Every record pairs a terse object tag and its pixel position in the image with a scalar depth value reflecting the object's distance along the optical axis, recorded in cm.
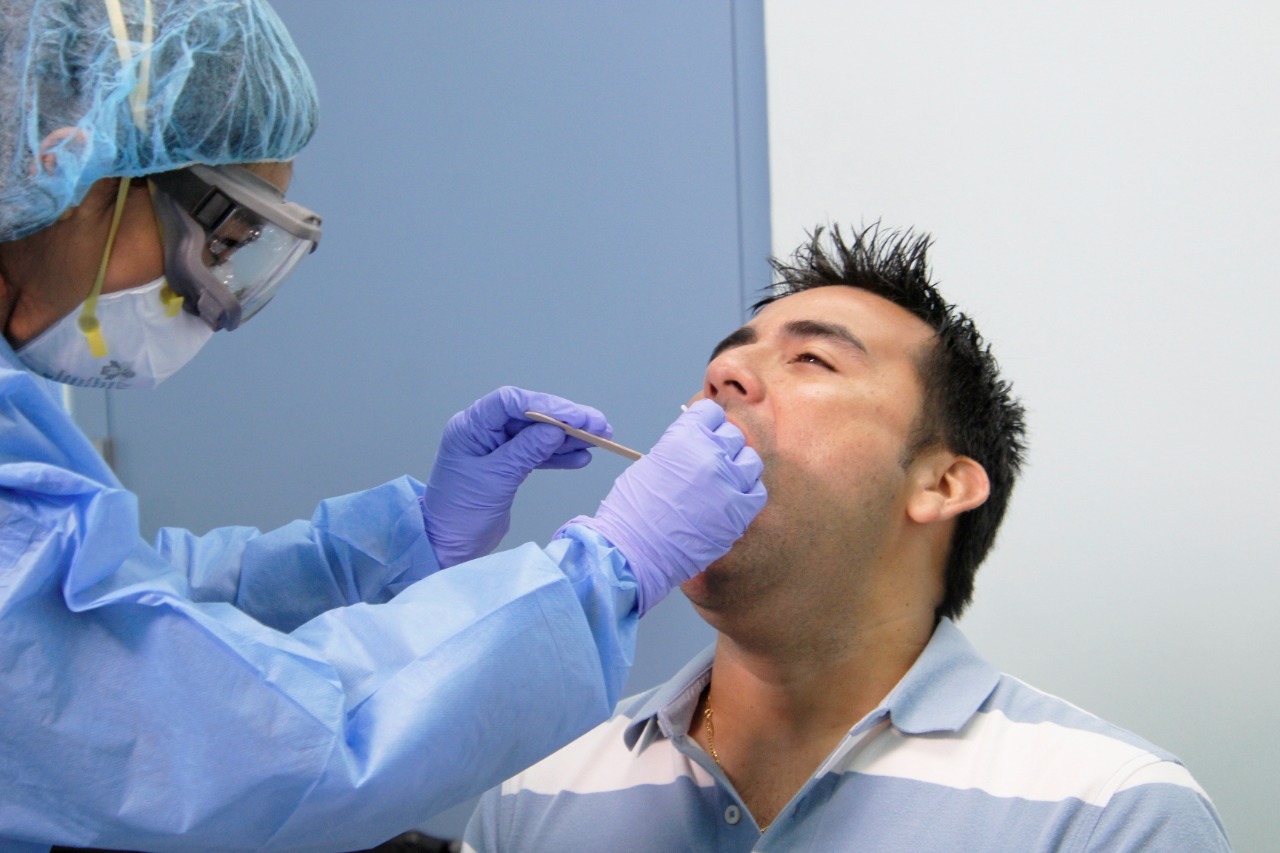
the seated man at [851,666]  111
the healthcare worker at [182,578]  81
